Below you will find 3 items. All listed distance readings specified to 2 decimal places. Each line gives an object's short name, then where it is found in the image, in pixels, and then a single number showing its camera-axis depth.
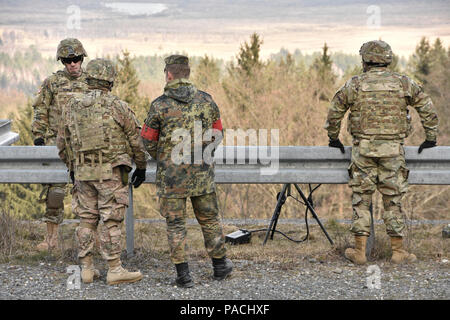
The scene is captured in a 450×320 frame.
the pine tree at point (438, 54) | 38.41
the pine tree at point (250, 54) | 41.69
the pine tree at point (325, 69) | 33.75
